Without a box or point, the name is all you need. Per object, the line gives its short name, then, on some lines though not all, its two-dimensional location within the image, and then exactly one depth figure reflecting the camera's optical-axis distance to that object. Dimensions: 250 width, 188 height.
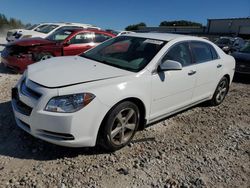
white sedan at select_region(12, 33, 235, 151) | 2.16
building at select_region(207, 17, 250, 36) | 30.38
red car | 5.13
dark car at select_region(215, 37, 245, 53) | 13.67
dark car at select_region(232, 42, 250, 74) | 6.33
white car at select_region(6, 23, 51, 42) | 9.79
